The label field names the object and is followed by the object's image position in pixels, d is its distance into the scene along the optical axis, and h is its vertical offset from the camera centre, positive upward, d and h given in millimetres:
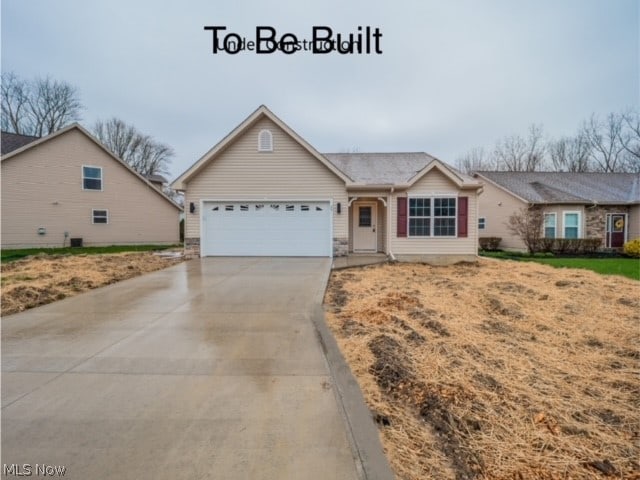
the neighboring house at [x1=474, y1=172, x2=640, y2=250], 17516 +973
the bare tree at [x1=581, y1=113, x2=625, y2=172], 30328 +7954
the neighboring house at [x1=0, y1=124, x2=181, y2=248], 15891 +1552
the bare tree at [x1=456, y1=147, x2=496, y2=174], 34844 +7011
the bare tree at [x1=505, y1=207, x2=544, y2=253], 15898 -53
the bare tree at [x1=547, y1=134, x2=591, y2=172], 31812 +7005
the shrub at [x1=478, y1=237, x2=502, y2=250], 18078 -1048
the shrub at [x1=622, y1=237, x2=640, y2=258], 15397 -1183
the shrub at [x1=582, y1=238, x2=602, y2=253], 16438 -1034
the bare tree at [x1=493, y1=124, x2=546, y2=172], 32375 +7411
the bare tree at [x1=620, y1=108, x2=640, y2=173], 28938 +7846
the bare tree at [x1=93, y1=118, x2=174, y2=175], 34375 +8922
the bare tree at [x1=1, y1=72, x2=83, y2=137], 28547 +11099
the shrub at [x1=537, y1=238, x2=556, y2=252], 16250 -1055
